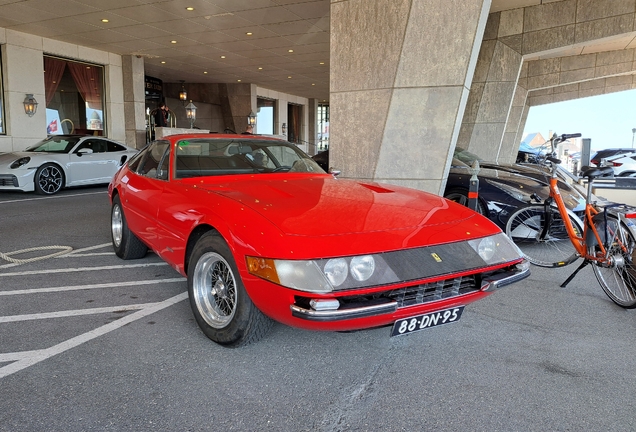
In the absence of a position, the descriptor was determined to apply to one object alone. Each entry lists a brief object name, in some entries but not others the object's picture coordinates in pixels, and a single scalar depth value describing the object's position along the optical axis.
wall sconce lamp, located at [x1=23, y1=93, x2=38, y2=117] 14.03
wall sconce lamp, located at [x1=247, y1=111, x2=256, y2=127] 23.58
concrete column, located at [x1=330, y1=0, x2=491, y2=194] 5.66
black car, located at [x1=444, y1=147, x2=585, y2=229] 5.45
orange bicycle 3.46
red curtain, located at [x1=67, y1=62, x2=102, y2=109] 16.00
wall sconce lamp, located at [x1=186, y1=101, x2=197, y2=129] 17.30
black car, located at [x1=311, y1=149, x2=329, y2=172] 7.93
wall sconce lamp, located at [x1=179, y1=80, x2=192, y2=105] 23.08
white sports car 9.61
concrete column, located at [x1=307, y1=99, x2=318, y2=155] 33.54
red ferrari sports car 2.10
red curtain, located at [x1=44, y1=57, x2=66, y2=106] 14.96
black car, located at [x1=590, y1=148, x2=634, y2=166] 16.09
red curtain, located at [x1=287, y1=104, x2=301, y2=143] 32.31
